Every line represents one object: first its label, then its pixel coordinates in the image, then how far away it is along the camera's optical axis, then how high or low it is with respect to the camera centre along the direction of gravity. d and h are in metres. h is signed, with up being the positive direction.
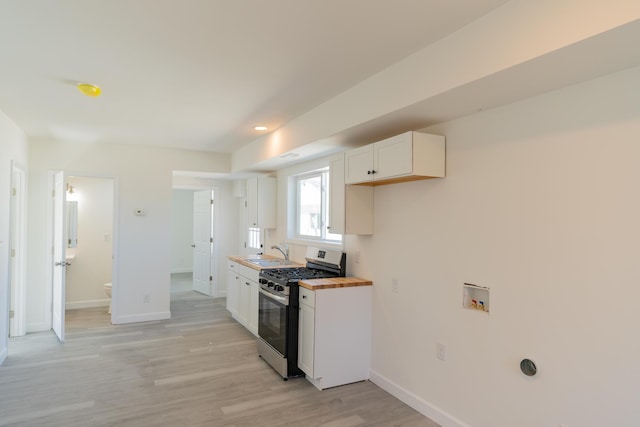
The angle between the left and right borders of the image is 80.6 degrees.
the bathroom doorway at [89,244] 6.18 -0.57
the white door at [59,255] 4.50 -0.56
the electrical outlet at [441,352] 2.81 -1.02
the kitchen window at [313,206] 4.59 +0.10
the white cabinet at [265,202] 5.59 +0.16
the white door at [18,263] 4.71 -0.68
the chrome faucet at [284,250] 5.11 -0.51
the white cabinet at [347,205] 3.51 +0.08
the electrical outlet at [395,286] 3.29 -0.63
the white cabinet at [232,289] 5.41 -1.12
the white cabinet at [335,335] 3.32 -1.10
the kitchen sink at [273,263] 4.74 -0.65
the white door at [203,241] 7.15 -0.57
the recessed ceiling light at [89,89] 3.00 +0.98
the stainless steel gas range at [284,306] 3.52 -0.91
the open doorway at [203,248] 7.11 -0.70
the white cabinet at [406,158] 2.69 +0.43
